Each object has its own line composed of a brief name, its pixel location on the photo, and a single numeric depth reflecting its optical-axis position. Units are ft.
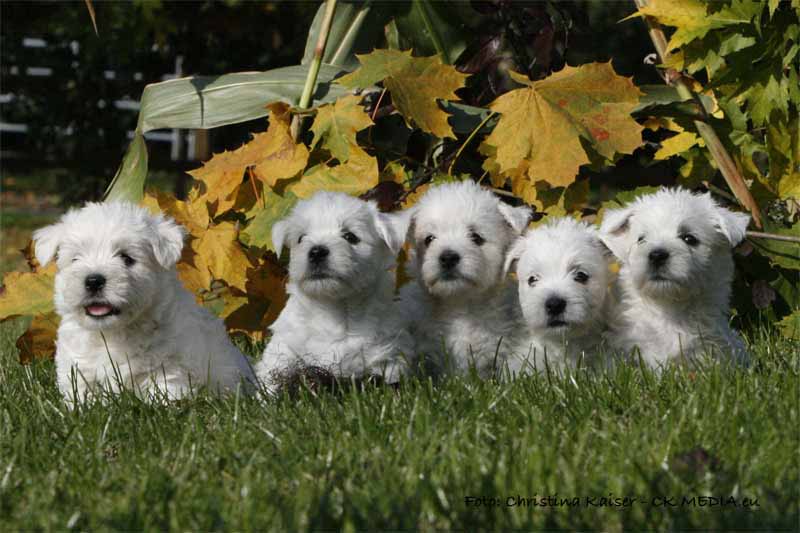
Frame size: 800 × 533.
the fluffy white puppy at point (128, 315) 31.91
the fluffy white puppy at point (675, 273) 32.94
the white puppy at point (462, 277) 33.60
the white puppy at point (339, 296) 31.96
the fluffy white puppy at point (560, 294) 33.17
